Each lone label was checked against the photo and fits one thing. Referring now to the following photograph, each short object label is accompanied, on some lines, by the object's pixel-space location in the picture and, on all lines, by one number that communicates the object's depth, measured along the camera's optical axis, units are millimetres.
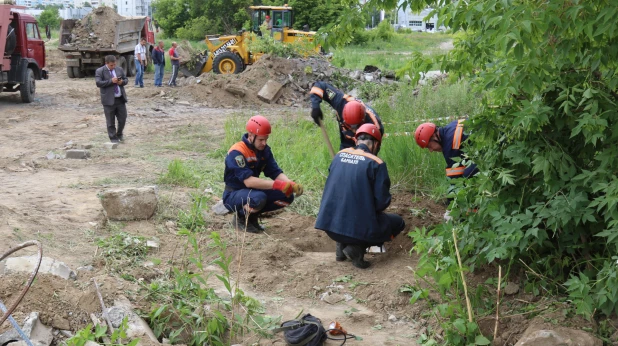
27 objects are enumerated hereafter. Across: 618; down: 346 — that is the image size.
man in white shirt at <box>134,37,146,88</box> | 21812
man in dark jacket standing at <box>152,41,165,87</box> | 21578
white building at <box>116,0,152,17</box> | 78750
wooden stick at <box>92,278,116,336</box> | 4567
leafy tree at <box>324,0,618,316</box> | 4195
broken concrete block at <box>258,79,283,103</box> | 19031
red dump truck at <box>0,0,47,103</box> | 16641
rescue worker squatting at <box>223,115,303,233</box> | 7129
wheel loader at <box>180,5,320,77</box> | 22578
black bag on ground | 4707
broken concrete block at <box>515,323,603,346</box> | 4387
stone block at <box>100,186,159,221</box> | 7238
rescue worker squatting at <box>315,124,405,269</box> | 6125
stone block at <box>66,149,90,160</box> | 10914
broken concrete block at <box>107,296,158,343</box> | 4512
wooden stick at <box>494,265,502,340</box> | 4405
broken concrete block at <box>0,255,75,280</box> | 5039
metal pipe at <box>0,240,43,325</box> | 3365
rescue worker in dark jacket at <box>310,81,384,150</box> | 7547
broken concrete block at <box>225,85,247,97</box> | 19047
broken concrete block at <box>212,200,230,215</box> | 7859
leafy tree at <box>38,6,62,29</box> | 56875
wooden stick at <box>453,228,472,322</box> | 4425
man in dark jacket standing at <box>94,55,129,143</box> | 11680
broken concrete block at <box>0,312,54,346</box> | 4234
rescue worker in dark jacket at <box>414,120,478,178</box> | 6672
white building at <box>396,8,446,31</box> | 93388
